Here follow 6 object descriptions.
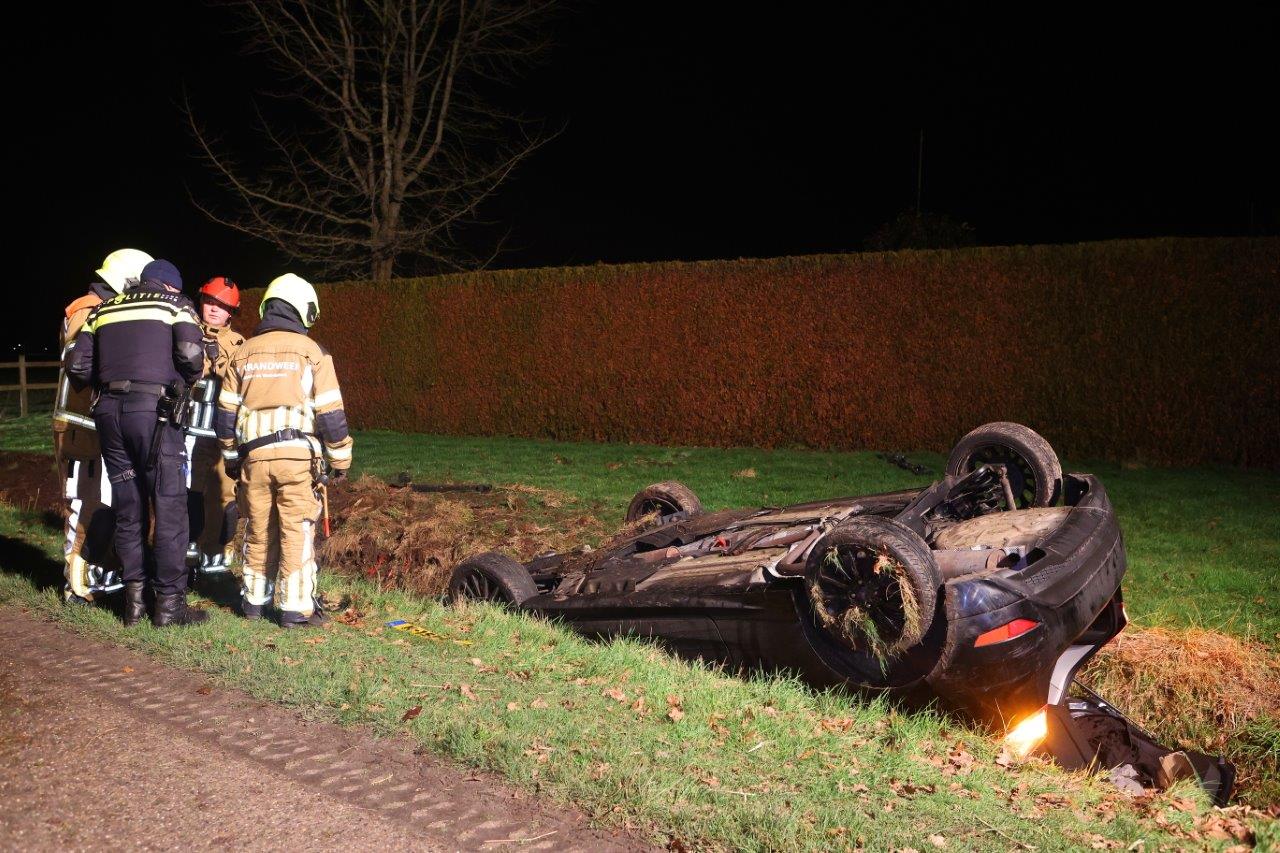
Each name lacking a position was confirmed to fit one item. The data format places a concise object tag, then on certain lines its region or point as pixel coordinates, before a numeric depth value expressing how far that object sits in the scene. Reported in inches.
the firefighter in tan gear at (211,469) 290.0
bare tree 906.1
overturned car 177.0
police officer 237.0
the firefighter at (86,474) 256.8
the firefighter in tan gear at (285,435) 235.6
